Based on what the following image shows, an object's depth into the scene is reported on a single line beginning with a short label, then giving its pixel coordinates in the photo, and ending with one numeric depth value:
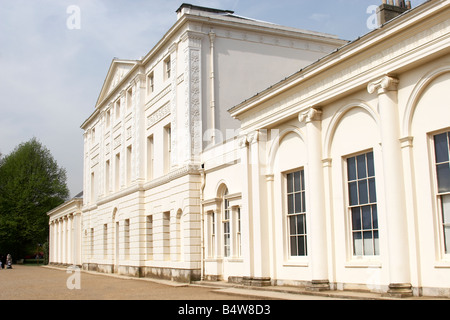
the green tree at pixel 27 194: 55.16
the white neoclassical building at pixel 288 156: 11.20
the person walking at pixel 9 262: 44.72
